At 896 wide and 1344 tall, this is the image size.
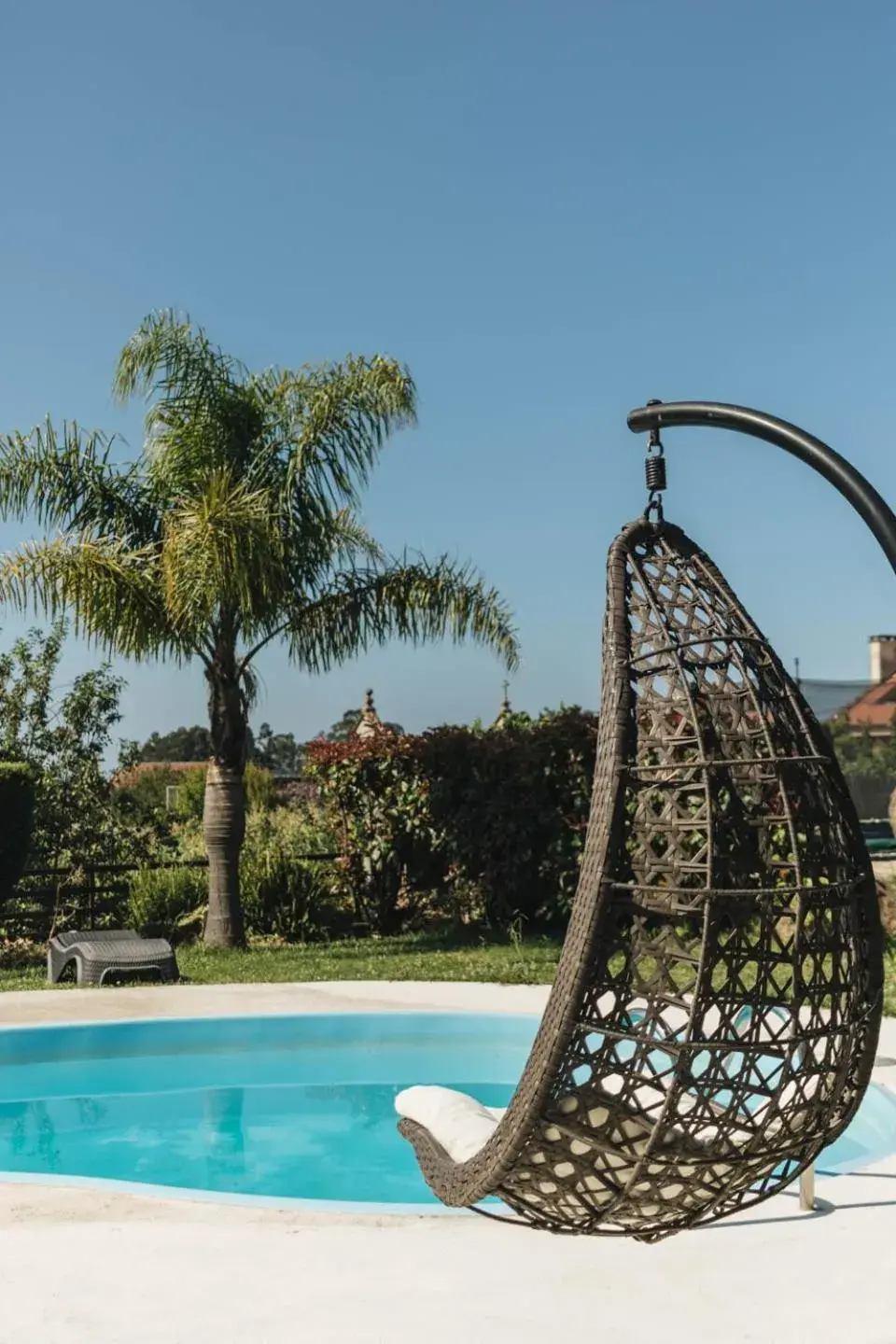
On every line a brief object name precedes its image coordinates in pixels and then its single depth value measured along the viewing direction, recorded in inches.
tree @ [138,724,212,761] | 2271.2
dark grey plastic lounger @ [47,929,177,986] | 383.9
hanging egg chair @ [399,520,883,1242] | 125.3
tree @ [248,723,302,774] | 1966.0
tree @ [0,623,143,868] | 508.4
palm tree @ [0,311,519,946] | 431.2
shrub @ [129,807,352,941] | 491.8
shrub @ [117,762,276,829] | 545.3
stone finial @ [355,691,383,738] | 552.6
